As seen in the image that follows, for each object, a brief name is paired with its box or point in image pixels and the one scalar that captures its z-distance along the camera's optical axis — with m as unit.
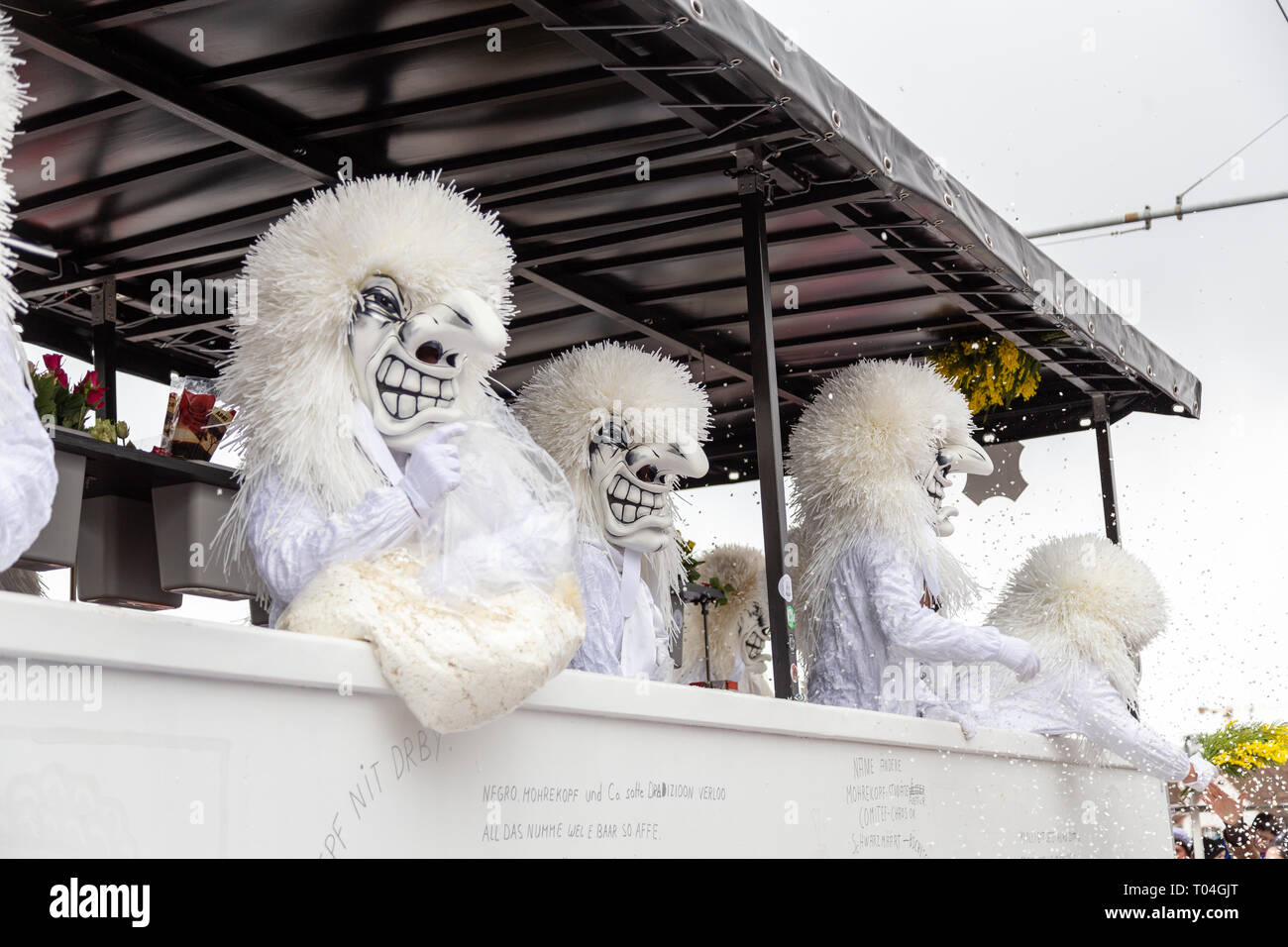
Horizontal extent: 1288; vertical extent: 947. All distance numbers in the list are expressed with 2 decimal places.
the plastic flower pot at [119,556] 4.77
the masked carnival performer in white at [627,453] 5.00
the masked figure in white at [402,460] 3.05
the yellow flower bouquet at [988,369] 6.62
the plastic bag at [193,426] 4.84
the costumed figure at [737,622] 7.21
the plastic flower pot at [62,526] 4.06
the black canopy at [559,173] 3.98
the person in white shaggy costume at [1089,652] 5.83
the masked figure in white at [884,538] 5.30
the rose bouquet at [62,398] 4.18
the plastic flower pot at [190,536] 4.64
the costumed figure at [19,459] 2.37
